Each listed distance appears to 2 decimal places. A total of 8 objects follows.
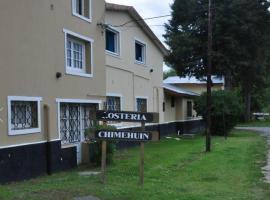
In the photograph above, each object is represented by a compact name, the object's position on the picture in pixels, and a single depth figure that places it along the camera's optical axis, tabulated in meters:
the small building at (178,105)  34.75
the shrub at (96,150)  16.83
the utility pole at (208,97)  21.67
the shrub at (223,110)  33.75
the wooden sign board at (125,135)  12.10
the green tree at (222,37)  40.25
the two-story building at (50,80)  13.27
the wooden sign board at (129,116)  12.32
